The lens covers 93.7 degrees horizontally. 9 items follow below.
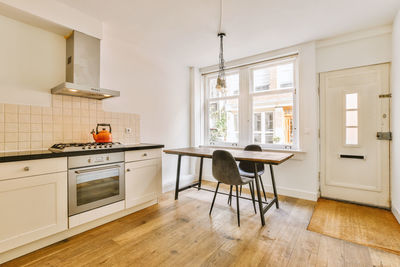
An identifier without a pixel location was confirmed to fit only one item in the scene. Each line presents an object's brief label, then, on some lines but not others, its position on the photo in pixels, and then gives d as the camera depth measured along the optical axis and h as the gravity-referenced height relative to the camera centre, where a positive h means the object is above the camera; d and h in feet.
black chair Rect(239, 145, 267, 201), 9.16 -1.75
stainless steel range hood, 7.72 +2.88
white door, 8.91 -0.02
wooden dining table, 6.86 -0.92
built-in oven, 6.61 -1.80
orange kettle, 8.27 -0.08
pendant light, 7.94 +2.12
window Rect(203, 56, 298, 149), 11.27 +1.82
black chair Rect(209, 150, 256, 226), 7.28 -1.43
